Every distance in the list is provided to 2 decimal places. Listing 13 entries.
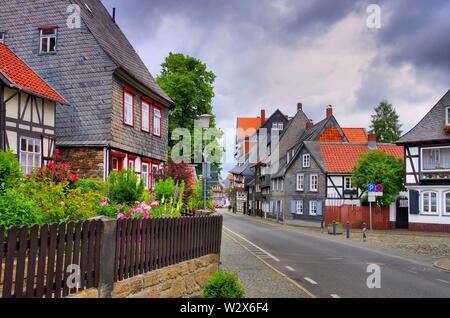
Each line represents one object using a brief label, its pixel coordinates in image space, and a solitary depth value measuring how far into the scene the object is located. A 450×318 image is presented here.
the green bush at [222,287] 8.16
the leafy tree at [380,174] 37.84
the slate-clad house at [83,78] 20.72
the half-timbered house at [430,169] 35.47
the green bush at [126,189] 13.21
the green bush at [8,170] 10.30
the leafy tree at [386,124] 77.81
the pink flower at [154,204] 12.17
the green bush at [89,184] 16.89
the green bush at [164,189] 15.70
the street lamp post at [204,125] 16.71
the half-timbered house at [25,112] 17.02
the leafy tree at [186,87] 40.84
